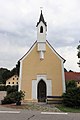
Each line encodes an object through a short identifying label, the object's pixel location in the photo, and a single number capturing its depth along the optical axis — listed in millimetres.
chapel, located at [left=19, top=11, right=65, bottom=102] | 10212
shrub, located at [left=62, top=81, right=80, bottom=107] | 8180
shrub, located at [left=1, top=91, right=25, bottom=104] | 8377
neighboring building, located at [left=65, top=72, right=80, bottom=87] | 25092
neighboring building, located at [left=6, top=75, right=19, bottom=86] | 35203
